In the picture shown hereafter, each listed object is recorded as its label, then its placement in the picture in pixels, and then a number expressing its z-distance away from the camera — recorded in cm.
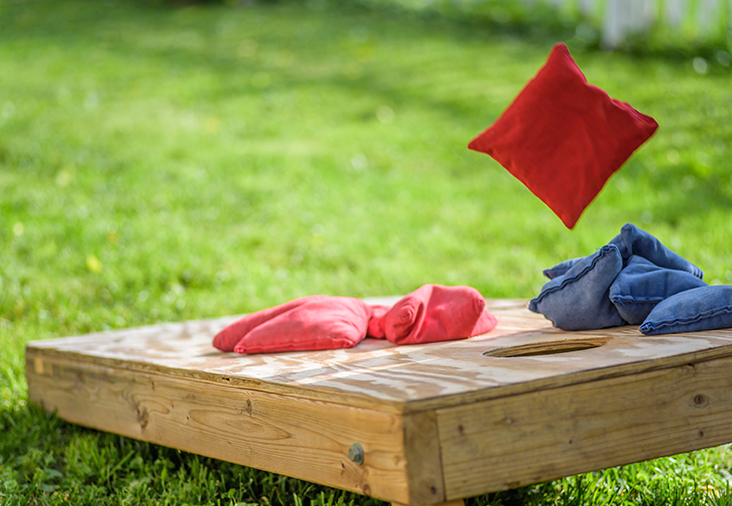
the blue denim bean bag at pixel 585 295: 418
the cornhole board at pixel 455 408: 307
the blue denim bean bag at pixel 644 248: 443
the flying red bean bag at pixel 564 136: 415
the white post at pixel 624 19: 1534
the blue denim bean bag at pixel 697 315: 391
